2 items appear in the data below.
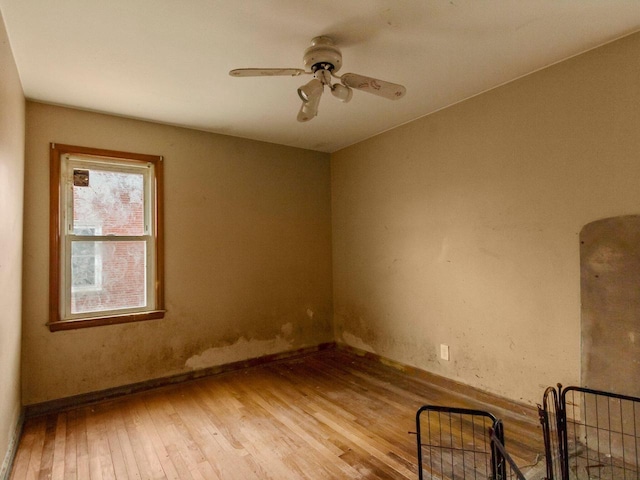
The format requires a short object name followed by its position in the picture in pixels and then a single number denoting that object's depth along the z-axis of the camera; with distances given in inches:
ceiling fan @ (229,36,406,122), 76.6
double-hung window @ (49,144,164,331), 113.8
